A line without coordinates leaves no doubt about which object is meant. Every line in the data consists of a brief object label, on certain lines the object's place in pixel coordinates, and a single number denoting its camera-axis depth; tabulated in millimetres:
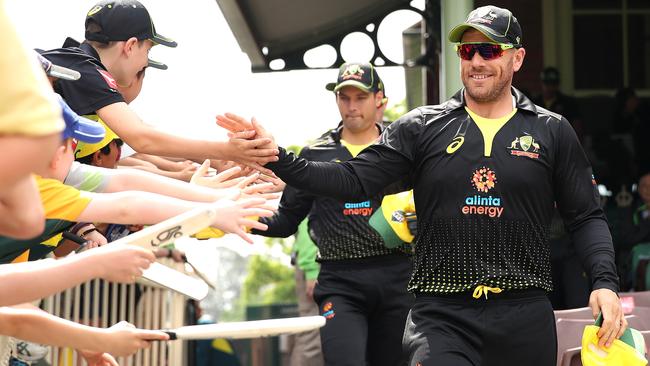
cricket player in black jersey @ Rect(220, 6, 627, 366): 6000
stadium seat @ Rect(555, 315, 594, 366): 8039
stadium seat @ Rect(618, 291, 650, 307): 9117
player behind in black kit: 8047
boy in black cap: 5980
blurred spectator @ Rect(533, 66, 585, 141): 13375
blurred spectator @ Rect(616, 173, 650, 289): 12056
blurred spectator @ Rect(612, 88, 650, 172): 14109
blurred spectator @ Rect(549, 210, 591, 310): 11375
